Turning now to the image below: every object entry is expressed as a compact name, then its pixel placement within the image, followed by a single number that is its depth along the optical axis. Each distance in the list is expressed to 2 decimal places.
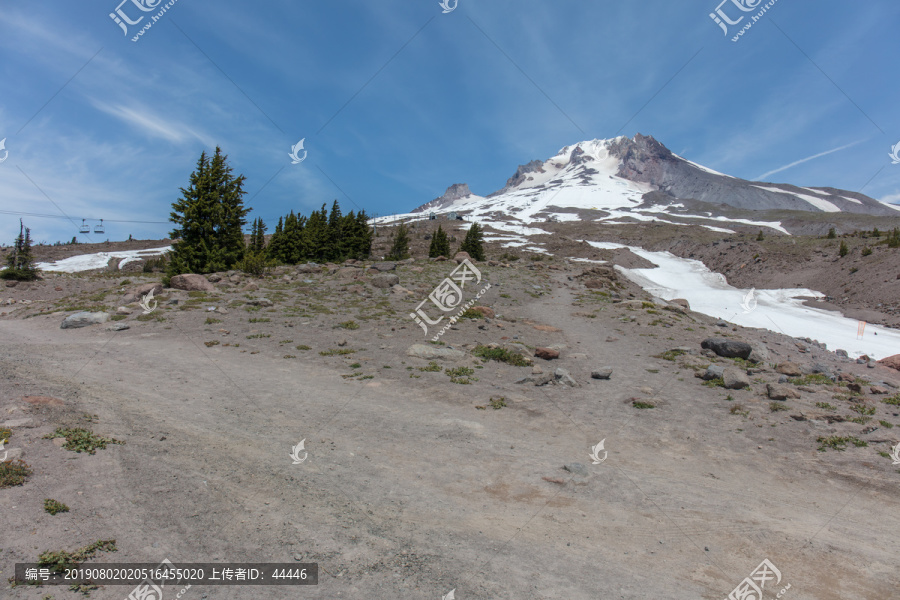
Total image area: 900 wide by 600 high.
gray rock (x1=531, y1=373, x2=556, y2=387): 14.16
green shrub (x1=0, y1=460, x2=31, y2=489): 5.35
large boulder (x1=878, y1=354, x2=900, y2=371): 19.47
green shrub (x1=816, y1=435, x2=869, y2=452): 9.52
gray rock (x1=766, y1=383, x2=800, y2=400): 12.37
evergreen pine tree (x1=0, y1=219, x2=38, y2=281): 37.94
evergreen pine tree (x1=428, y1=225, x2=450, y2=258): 60.95
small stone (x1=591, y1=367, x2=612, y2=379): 15.11
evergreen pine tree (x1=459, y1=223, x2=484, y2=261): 58.47
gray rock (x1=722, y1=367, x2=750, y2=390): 13.65
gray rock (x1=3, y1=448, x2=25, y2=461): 6.00
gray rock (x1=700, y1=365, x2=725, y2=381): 14.60
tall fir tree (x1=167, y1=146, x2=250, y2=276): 30.42
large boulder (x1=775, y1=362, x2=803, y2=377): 15.04
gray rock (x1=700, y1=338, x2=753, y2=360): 17.91
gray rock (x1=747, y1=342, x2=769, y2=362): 17.58
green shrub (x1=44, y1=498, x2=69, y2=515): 5.06
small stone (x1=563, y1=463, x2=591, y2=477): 8.23
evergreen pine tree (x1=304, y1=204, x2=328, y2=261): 55.00
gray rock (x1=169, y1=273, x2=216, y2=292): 25.41
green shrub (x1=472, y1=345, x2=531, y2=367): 16.62
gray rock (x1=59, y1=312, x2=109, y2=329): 18.27
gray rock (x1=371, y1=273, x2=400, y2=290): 30.05
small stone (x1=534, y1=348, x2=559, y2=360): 17.73
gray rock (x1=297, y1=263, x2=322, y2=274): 37.56
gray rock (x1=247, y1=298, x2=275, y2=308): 23.41
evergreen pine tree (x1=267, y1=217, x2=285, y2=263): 56.72
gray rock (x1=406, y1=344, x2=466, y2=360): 16.72
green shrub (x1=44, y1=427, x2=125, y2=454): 6.62
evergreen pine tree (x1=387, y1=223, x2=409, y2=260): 63.12
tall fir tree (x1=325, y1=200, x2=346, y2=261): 55.50
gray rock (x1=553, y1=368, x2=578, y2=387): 14.29
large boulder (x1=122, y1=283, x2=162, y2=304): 22.62
